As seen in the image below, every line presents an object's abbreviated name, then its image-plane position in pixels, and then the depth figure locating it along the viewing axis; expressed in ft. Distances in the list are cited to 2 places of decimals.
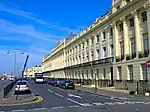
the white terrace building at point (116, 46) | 60.70
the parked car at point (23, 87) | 58.97
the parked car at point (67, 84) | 85.54
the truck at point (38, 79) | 152.32
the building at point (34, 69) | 347.82
